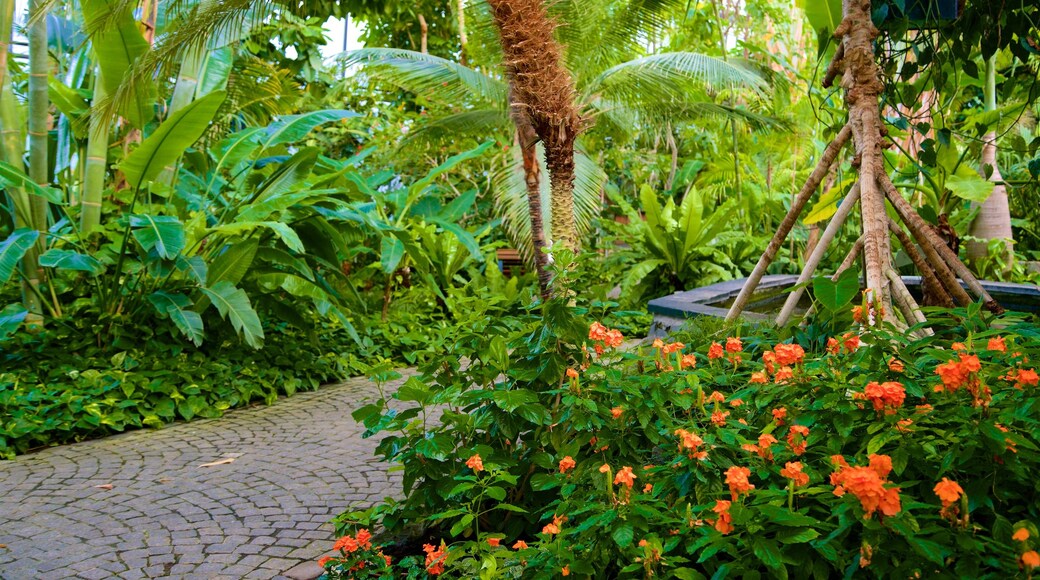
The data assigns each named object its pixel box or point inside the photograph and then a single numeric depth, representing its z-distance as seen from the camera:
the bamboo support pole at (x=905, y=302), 2.72
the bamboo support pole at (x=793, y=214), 3.16
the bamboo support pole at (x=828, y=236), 3.10
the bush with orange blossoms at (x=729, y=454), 1.54
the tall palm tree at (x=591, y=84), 8.41
